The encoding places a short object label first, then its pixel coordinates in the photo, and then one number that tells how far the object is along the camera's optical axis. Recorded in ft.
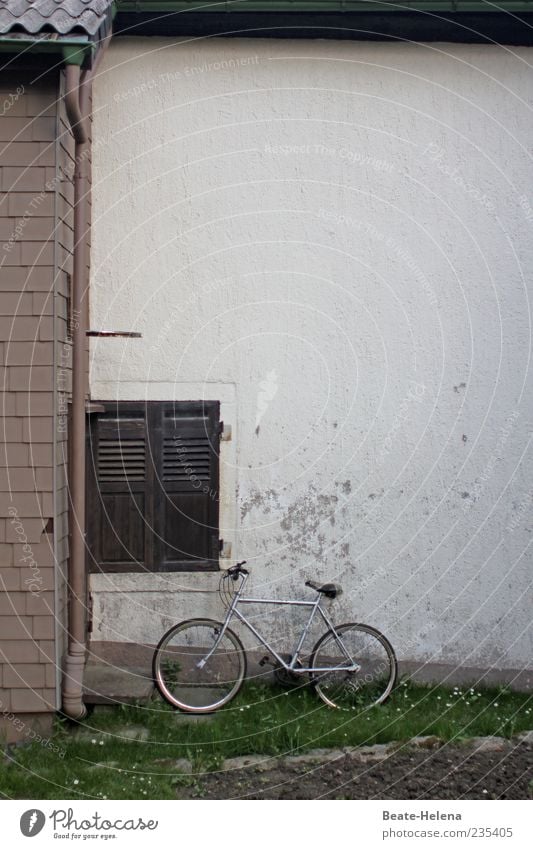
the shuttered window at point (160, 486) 22.21
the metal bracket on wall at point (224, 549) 22.24
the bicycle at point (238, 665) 20.92
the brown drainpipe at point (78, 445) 19.69
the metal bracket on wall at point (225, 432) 22.24
